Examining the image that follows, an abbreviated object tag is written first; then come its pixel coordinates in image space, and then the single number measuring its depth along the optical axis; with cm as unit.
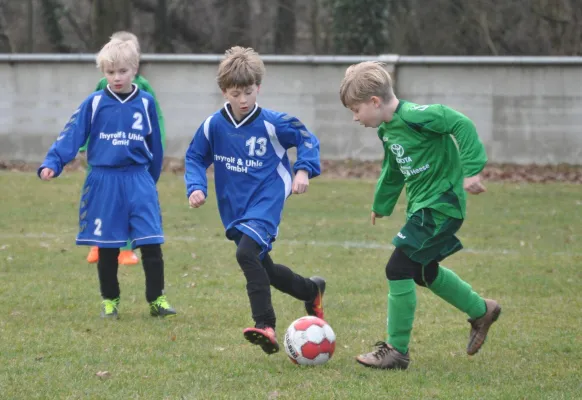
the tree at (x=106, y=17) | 4481
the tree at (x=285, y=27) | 6800
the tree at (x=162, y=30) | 6331
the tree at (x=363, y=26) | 5094
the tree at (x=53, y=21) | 6141
